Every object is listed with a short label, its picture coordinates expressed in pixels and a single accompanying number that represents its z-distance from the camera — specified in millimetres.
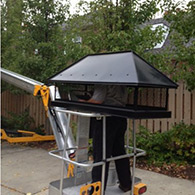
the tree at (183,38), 4555
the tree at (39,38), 6848
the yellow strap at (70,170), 3052
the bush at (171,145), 5027
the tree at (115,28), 5258
